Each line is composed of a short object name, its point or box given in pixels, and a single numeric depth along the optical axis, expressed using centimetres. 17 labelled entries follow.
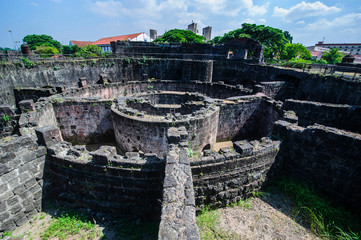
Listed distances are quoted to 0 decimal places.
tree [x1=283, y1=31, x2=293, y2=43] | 6094
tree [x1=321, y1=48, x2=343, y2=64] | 3938
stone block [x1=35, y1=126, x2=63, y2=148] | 588
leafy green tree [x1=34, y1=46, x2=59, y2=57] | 3656
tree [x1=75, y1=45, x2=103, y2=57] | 3978
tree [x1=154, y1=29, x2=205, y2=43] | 4097
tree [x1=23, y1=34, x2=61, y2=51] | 5345
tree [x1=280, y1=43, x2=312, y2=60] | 3622
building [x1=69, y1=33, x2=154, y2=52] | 5420
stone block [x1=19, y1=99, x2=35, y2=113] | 848
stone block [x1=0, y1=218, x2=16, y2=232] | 517
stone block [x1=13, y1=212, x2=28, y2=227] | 544
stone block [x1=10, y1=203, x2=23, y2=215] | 534
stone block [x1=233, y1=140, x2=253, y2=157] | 578
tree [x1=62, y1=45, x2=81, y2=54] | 4464
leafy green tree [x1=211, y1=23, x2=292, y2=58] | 3409
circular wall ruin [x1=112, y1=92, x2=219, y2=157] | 839
